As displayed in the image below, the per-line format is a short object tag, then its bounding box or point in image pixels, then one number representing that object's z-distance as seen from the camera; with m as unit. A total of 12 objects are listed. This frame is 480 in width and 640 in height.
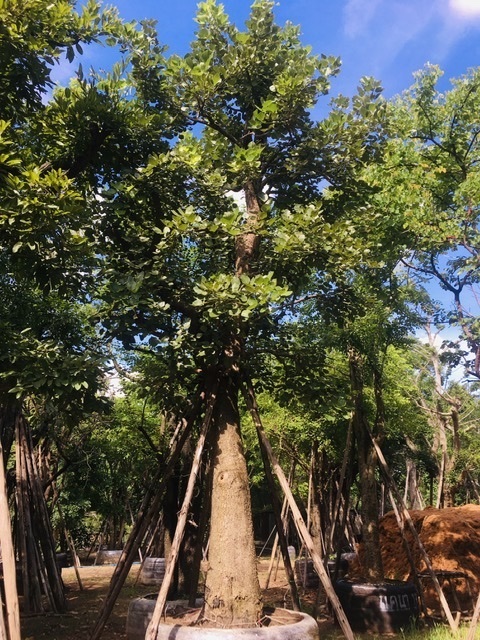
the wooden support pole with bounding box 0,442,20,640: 4.34
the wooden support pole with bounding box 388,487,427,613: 9.75
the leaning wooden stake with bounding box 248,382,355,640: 5.85
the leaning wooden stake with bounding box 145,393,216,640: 5.06
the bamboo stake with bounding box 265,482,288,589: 14.19
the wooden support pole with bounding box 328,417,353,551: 10.22
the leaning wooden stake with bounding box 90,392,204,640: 6.73
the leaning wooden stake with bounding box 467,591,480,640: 6.27
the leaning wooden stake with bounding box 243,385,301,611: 6.67
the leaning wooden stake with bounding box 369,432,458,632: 8.89
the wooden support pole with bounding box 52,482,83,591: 14.15
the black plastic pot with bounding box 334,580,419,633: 8.78
